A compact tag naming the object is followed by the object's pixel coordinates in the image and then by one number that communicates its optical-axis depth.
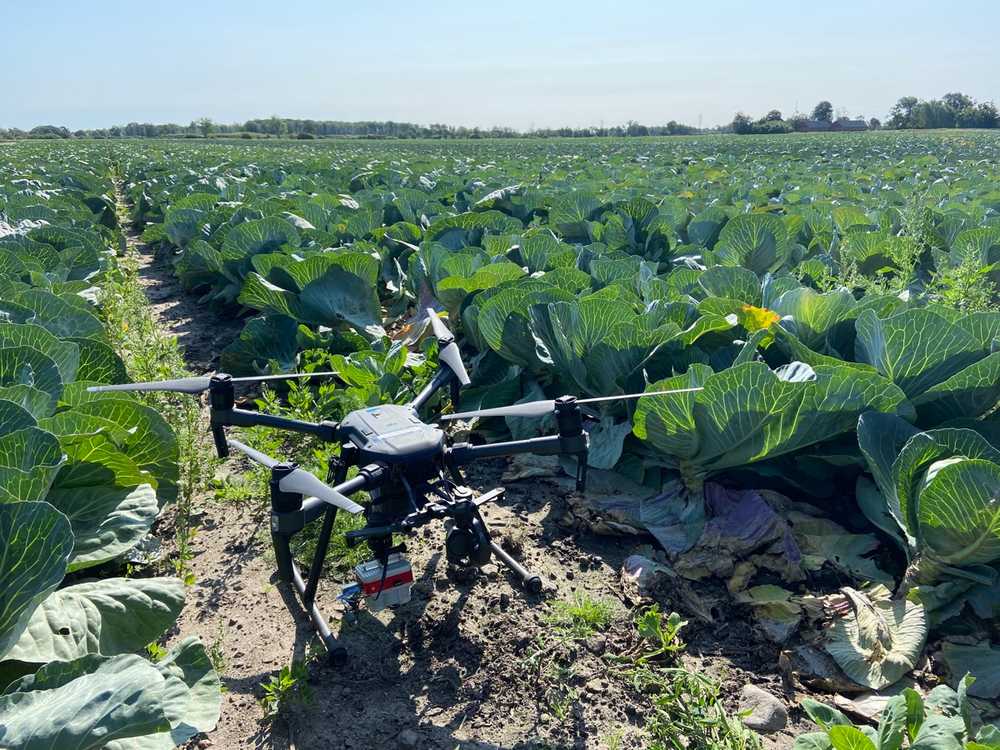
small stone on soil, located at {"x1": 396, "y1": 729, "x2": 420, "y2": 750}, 1.99
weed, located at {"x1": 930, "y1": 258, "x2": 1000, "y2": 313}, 3.81
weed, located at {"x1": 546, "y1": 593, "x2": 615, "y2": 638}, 2.37
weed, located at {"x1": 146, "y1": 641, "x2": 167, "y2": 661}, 2.14
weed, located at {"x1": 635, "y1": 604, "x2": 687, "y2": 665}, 2.22
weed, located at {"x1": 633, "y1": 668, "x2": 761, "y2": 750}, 1.91
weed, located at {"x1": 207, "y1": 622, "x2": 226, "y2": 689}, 2.25
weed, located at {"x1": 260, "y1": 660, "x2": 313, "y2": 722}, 2.05
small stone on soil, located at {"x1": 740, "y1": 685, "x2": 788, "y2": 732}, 2.03
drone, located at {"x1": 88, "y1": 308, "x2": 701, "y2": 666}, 1.82
